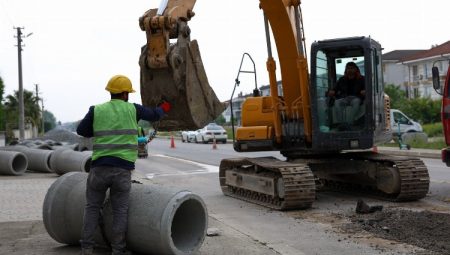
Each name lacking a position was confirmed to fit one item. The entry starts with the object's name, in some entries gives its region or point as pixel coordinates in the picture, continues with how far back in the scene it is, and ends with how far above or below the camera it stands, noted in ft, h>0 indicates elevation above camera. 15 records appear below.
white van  122.93 -0.25
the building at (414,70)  229.25 +21.24
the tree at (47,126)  467.60 +7.42
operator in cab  38.64 +1.92
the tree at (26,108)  279.08 +14.46
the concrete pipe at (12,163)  65.51 -2.60
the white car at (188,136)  171.12 -1.41
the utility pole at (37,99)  359.09 +21.34
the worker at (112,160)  21.62 -0.86
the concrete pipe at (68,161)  61.69 -2.46
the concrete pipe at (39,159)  69.00 -2.45
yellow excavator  37.29 -0.24
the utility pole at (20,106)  161.70 +7.66
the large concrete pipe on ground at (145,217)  20.66 -2.83
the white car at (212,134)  156.25 -0.99
